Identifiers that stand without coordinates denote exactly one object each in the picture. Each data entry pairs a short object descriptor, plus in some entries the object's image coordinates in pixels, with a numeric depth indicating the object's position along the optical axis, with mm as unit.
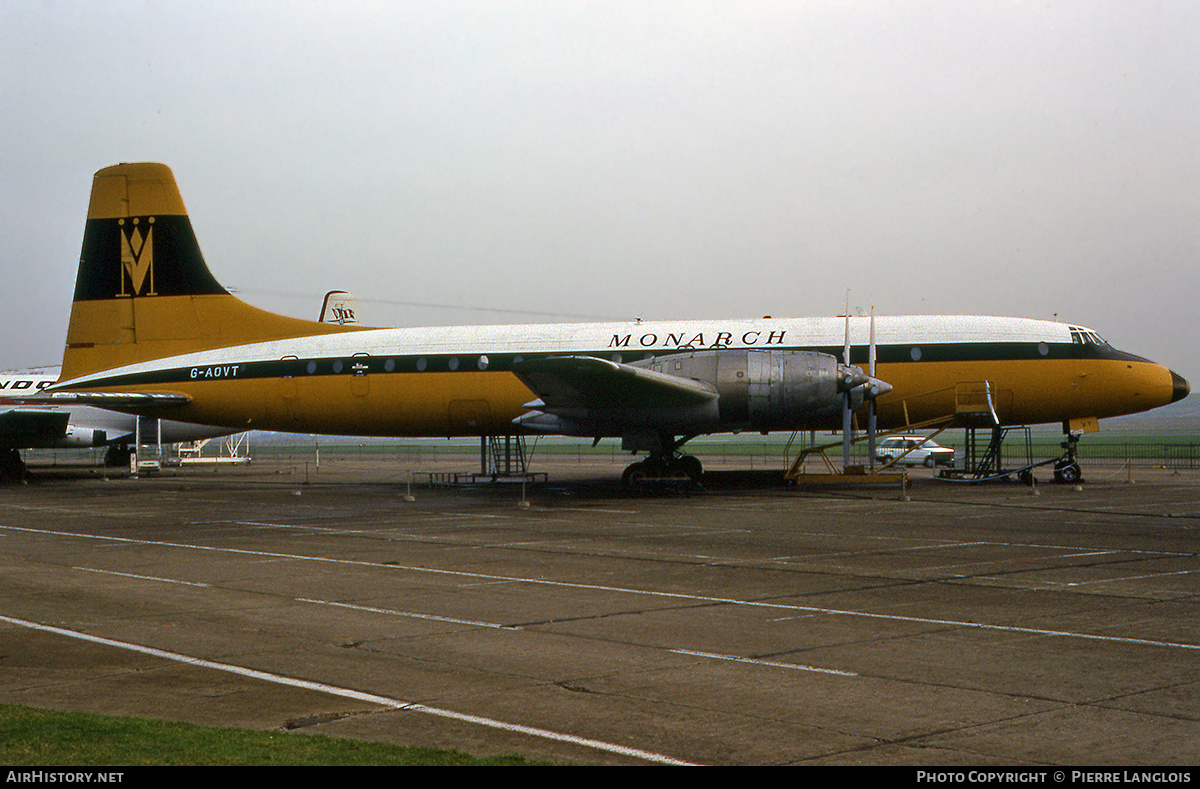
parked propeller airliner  27078
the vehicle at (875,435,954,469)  49781
